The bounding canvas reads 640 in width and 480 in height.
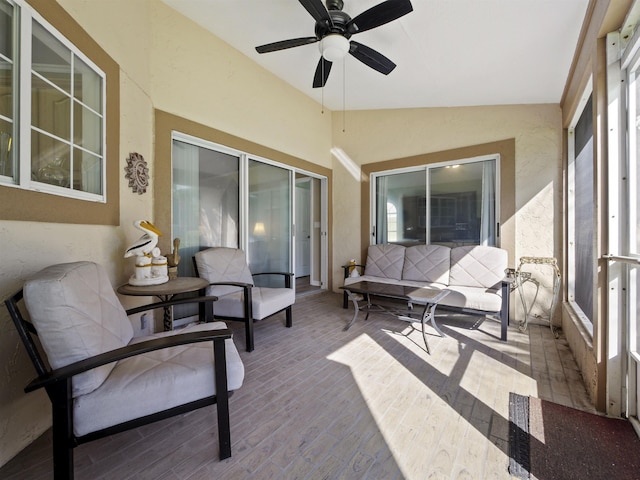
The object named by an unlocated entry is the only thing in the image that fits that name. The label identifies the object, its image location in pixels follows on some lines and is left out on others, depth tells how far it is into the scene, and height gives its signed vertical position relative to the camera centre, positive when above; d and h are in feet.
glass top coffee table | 8.68 -1.87
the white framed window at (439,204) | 12.36 +1.88
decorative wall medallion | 7.74 +2.06
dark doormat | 4.17 -3.62
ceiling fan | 6.30 +5.66
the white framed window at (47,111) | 4.40 +2.58
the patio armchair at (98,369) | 3.51 -2.07
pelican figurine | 6.82 -0.06
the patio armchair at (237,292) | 8.48 -1.88
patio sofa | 9.71 -1.48
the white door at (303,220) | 18.88 +1.50
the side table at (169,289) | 6.33 -1.20
